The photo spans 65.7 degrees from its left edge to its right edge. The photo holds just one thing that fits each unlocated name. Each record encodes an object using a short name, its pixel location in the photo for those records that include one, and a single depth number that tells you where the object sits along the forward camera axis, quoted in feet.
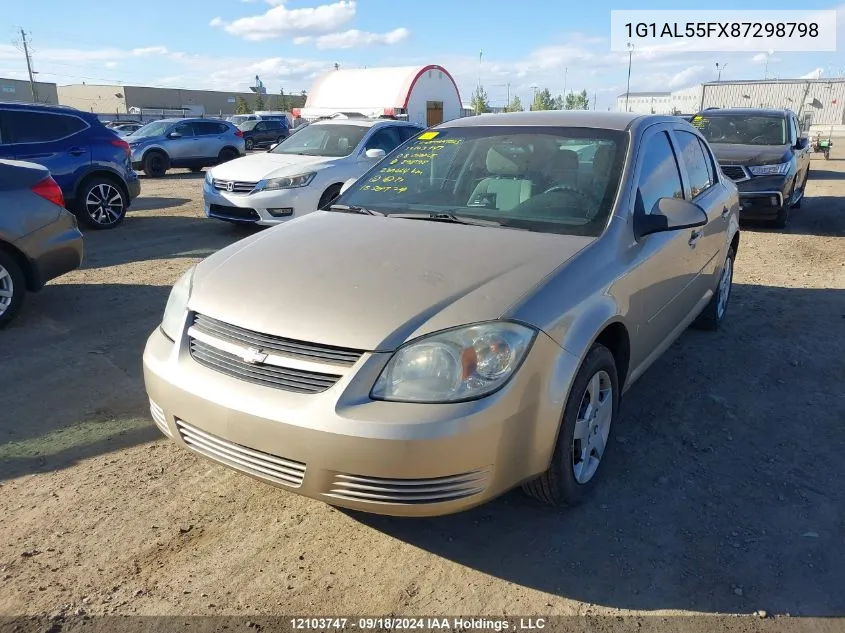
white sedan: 27.17
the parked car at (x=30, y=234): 16.63
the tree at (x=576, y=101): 233.64
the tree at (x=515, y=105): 198.39
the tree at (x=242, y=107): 236.63
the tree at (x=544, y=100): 220.64
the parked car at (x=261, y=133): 98.07
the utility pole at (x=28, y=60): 220.43
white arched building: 83.66
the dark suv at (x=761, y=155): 30.99
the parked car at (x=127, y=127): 91.90
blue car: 28.55
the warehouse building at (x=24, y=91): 223.10
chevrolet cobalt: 7.29
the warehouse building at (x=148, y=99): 250.57
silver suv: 58.44
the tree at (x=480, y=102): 182.32
